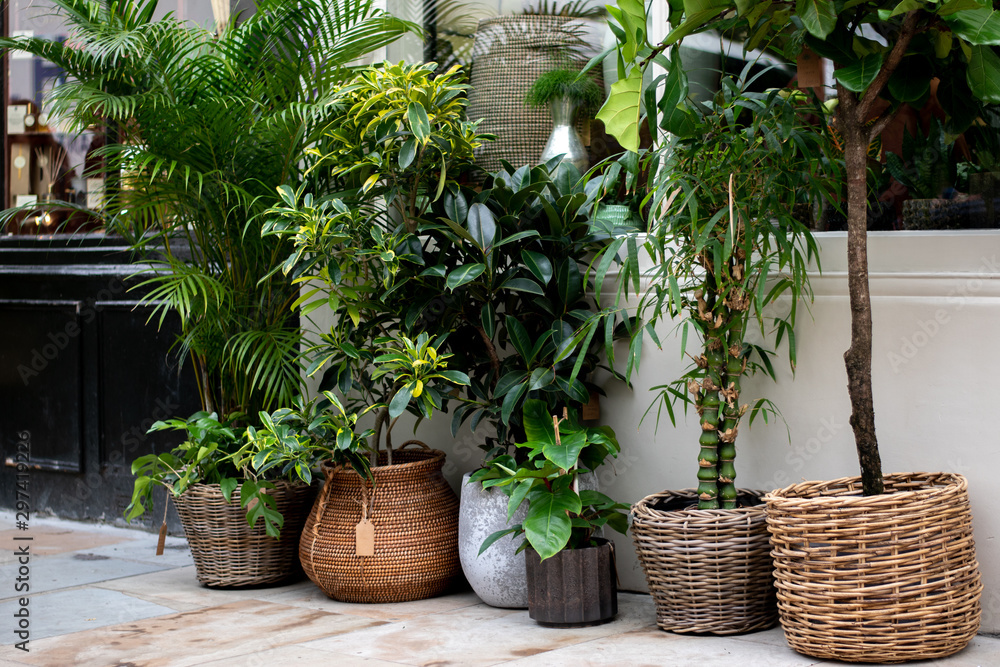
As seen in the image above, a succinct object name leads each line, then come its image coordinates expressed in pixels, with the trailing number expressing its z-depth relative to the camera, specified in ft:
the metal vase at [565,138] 12.44
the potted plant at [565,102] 12.48
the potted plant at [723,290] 9.03
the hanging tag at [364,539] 10.91
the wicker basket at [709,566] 9.03
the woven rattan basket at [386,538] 11.00
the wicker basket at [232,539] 11.65
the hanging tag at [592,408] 11.29
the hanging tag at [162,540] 12.99
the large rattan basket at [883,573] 8.00
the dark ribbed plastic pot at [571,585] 9.62
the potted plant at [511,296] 10.41
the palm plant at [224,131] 11.47
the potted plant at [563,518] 9.41
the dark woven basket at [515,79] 12.98
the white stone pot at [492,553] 10.53
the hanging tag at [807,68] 9.04
